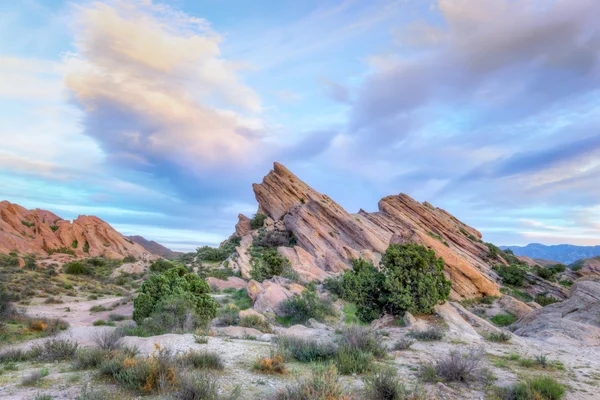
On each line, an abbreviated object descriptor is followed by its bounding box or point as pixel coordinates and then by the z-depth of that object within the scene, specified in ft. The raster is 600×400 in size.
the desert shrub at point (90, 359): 27.04
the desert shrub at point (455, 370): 26.14
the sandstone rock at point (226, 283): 100.89
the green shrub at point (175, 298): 52.06
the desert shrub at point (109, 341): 31.09
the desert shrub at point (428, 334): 43.24
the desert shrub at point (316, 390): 18.21
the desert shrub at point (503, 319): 68.33
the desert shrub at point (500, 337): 43.04
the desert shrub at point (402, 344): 37.35
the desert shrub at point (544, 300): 99.09
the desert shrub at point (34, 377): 23.91
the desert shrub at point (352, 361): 27.17
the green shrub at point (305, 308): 63.36
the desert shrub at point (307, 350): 30.66
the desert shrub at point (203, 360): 26.35
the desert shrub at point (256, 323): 52.70
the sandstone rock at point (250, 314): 56.95
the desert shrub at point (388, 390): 20.24
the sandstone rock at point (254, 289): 74.56
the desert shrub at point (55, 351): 31.42
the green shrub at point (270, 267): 103.14
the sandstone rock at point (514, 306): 71.77
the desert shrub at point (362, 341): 32.04
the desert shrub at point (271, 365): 26.45
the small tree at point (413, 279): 55.67
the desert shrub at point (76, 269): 141.18
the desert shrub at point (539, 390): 22.41
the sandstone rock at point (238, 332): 45.59
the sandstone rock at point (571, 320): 45.93
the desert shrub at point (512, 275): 116.67
